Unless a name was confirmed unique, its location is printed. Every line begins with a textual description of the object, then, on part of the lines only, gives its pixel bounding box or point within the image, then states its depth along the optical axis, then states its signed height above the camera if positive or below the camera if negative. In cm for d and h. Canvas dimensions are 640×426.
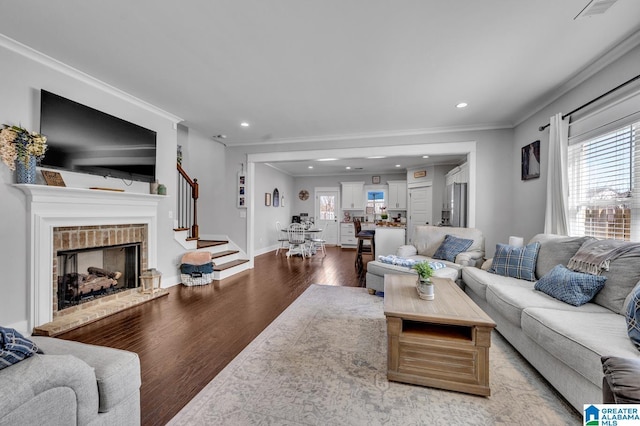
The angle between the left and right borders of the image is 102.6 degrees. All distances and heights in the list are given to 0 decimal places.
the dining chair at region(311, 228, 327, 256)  664 -84
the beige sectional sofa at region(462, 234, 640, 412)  140 -71
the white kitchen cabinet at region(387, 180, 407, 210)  812 +60
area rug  147 -117
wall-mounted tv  252 +78
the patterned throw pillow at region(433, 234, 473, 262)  378 -52
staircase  440 -60
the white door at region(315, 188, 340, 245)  901 -2
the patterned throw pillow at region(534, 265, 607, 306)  194 -57
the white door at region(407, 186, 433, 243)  720 +17
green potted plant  207 -57
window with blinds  219 +28
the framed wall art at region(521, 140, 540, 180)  350 +75
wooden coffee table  166 -89
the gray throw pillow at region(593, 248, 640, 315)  179 -47
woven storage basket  407 -109
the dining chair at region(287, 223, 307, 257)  673 -81
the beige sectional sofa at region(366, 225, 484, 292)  343 -62
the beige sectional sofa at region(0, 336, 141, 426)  76 -64
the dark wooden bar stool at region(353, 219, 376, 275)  526 -68
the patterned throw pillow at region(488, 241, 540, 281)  270 -53
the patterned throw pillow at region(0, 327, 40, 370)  83 -47
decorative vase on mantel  229 +36
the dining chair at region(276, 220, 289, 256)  815 -78
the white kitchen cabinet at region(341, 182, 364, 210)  859 +59
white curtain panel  286 +40
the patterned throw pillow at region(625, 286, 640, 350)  139 -58
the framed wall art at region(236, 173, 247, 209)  539 +44
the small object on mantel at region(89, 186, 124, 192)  292 +26
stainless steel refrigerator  468 +16
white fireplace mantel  239 -9
